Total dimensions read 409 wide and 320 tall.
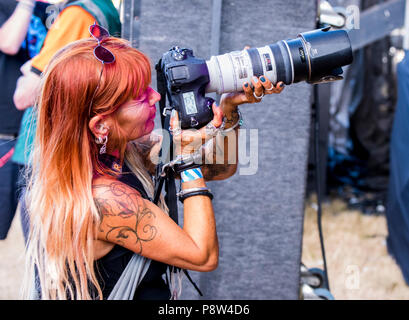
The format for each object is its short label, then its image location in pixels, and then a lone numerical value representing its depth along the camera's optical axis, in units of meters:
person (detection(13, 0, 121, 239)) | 2.06
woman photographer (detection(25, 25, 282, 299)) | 1.30
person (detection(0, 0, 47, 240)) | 2.41
